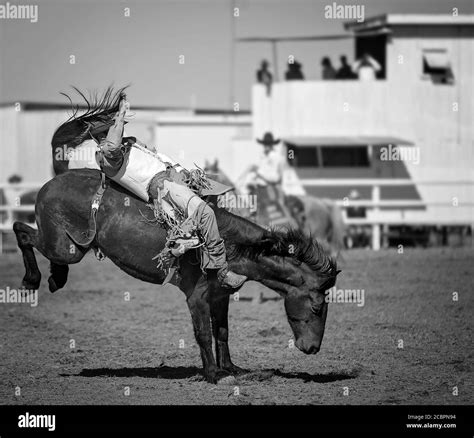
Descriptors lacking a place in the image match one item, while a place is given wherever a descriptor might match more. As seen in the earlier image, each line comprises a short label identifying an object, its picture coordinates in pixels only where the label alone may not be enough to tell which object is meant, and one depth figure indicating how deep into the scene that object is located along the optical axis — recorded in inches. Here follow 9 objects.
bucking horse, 309.0
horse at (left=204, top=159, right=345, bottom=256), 681.0
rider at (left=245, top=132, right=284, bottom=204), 582.2
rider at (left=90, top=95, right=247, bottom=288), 301.9
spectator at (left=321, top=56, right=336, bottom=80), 1062.7
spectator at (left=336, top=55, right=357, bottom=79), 1056.8
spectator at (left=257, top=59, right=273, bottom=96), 1043.3
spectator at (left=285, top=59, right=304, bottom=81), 1058.7
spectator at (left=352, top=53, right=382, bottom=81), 1027.3
